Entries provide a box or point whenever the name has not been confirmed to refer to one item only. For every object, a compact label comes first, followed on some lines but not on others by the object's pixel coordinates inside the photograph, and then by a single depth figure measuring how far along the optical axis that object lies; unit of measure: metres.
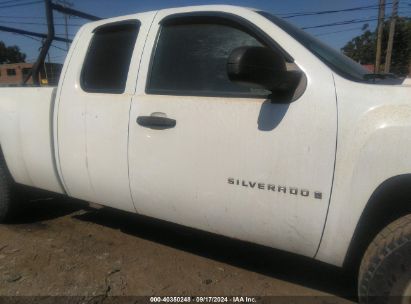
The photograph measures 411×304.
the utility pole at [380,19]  22.62
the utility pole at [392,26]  23.25
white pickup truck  1.92
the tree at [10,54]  78.56
